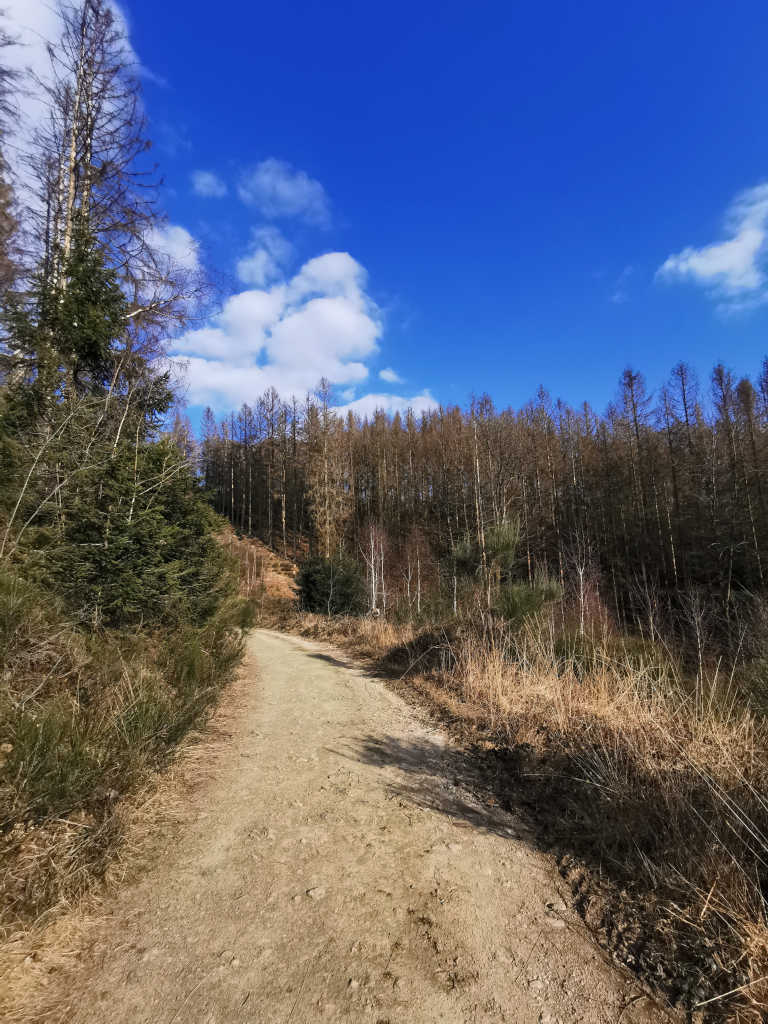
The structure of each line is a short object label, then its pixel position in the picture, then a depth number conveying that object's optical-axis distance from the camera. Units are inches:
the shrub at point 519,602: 304.1
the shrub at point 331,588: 672.4
